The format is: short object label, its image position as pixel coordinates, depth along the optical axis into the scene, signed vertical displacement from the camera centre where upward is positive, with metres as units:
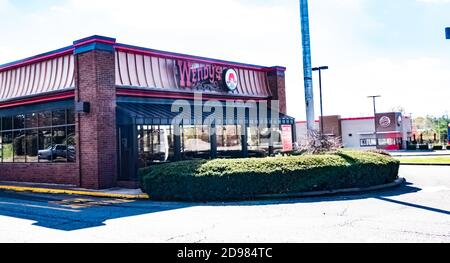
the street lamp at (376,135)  54.15 +1.02
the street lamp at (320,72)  25.65 +4.46
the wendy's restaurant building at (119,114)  16.03 +1.53
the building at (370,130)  53.53 +1.75
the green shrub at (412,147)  53.59 -0.62
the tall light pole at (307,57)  17.16 +3.51
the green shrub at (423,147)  52.12 -0.64
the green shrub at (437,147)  52.34 -0.72
